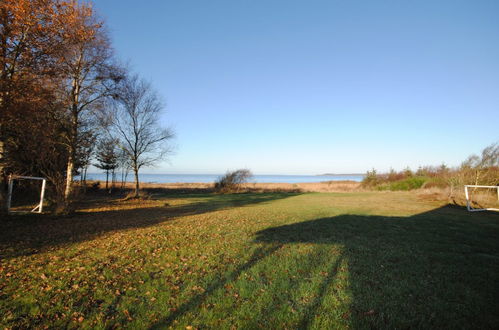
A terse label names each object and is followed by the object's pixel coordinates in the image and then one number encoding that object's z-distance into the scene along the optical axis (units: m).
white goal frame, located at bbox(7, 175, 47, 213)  10.85
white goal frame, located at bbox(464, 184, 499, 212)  15.51
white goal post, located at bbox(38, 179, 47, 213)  11.95
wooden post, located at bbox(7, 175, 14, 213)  10.83
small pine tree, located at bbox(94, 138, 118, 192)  24.77
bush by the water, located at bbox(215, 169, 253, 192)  36.28
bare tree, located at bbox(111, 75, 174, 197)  23.84
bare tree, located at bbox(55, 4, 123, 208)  13.75
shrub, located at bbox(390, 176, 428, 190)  32.09
